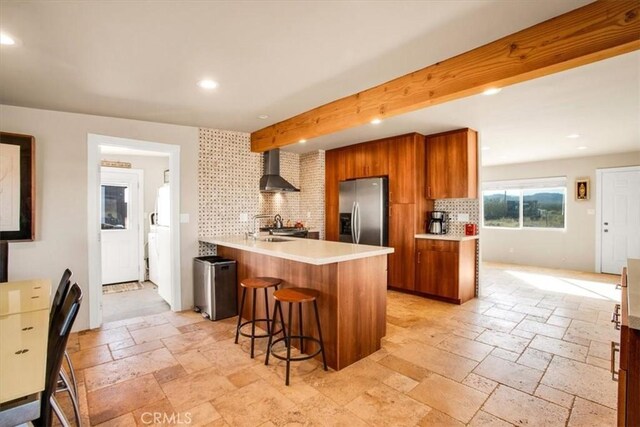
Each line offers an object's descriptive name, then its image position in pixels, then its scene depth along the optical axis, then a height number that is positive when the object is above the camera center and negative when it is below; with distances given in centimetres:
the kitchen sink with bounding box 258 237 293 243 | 373 -34
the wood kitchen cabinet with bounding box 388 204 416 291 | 463 -52
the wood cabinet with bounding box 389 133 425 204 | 458 +65
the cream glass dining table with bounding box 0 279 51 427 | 90 -52
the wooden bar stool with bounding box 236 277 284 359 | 271 -64
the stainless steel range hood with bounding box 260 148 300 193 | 483 +57
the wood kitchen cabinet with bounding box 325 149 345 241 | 565 +46
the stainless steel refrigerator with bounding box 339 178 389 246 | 489 +1
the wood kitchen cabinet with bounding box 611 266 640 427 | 113 -63
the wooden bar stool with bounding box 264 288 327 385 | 231 -67
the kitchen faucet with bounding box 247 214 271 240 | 400 -26
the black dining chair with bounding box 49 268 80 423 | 168 -62
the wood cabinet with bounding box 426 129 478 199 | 433 +68
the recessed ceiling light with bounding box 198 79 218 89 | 257 +109
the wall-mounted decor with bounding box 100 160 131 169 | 525 +83
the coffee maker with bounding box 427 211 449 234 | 473 -16
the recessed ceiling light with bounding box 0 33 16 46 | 185 +106
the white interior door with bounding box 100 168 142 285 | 531 -21
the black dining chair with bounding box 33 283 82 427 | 108 -53
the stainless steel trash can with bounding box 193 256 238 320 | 361 -91
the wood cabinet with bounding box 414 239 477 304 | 418 -81
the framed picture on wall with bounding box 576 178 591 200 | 631 +46
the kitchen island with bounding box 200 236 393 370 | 247 -65
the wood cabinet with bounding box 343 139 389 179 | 496 +88
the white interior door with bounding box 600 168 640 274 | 588 -15
